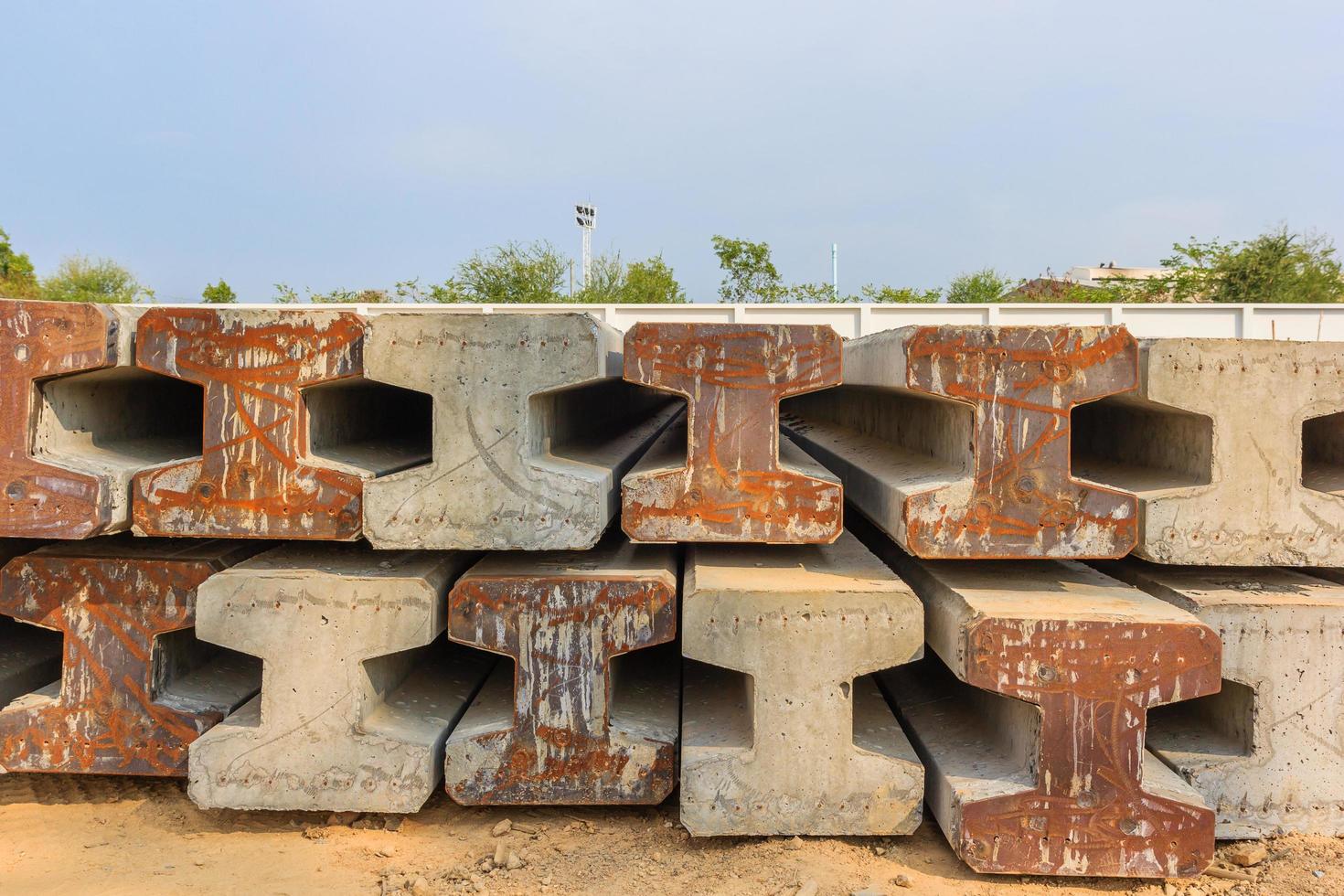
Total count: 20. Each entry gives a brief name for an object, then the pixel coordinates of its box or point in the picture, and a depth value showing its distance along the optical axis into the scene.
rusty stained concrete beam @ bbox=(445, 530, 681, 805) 2.49
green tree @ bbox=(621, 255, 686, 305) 29.86
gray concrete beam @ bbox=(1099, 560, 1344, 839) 2.45
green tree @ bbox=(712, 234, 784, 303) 29.69
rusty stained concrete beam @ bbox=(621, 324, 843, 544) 2.45
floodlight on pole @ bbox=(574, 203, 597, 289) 32.84
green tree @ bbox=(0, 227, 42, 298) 25.82
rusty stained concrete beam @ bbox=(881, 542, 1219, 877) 2.25
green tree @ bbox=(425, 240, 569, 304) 27.19
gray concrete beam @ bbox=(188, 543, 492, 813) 2.48
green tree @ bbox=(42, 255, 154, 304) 31.44
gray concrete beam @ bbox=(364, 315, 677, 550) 2.44
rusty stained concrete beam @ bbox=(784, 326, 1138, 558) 2.38
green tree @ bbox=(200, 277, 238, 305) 28.44
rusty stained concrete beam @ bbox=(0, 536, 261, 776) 2.66
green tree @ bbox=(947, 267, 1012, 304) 31.75
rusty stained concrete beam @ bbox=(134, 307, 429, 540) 2.45
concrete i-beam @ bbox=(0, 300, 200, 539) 2.38
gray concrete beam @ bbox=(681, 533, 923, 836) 2.37
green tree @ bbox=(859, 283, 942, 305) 28.94
